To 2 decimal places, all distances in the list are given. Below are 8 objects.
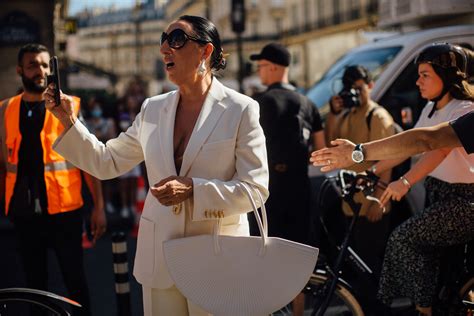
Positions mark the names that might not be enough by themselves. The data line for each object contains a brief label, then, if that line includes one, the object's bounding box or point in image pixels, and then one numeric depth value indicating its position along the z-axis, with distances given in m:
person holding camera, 6.00
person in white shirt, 4.48
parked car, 7.06
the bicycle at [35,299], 3.65
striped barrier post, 4.82
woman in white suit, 3.26
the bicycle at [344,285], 4.61
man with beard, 4.62
